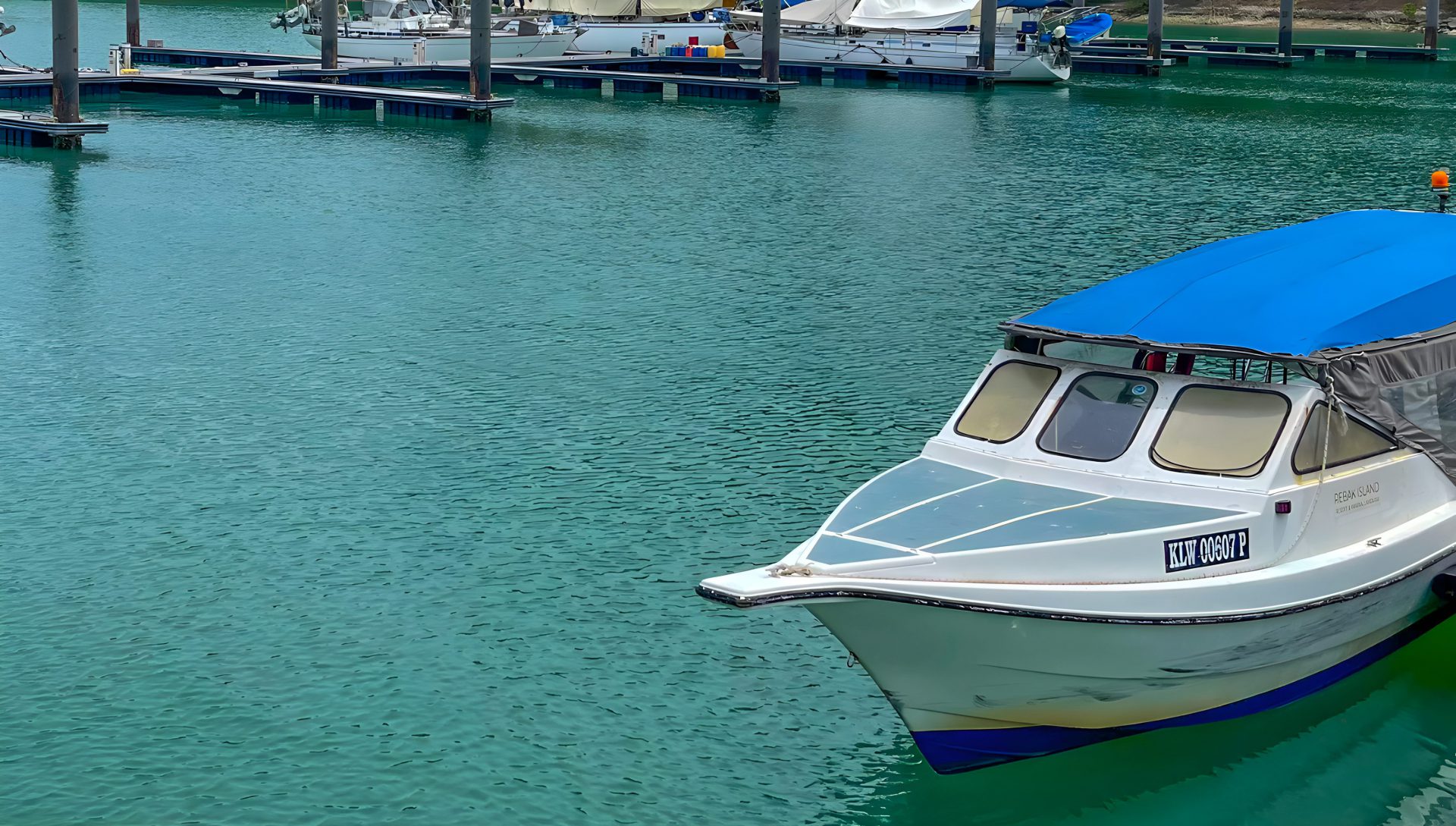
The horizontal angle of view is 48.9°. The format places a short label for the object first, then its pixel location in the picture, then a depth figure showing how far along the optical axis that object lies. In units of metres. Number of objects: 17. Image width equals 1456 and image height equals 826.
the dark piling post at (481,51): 45.56
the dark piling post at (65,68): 35.84
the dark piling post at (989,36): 60.56
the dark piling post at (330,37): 56.31
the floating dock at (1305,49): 80.50
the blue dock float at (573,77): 56.00
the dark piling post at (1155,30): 70.56
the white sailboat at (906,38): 63.53
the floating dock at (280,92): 46.97
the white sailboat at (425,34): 64.00
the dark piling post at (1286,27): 76.38
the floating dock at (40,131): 37.78
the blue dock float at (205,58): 64.56
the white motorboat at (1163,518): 9.12
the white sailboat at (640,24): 69.00
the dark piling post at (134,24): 65.00
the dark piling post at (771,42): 55.25
